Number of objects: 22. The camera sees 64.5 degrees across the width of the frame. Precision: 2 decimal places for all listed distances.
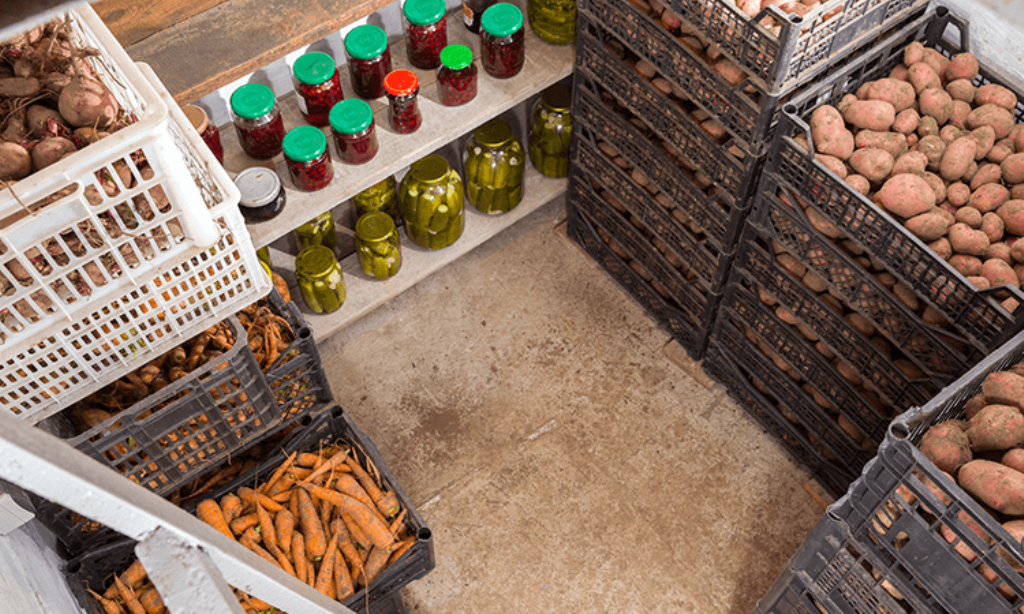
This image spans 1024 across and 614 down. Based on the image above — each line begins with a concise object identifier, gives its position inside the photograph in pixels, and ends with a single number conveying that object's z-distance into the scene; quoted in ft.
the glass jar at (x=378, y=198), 9.60
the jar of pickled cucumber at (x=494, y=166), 9.65
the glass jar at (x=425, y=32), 8.34
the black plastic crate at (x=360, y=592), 7.18
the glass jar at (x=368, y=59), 8.14
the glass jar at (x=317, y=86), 7.98
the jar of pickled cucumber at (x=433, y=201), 9.33
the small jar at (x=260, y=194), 7.72
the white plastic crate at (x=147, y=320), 5.98
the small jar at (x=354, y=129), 7.83
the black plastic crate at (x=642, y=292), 9.80
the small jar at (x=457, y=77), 8.23
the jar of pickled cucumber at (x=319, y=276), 8.99
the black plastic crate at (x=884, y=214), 6.06
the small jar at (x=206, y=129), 7.33
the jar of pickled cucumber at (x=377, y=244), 9.29
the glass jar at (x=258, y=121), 7.69
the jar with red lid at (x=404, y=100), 8.00
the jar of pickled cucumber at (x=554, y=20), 8.88
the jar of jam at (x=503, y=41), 8.37
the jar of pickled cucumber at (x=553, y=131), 10.05
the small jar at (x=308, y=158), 7.72
